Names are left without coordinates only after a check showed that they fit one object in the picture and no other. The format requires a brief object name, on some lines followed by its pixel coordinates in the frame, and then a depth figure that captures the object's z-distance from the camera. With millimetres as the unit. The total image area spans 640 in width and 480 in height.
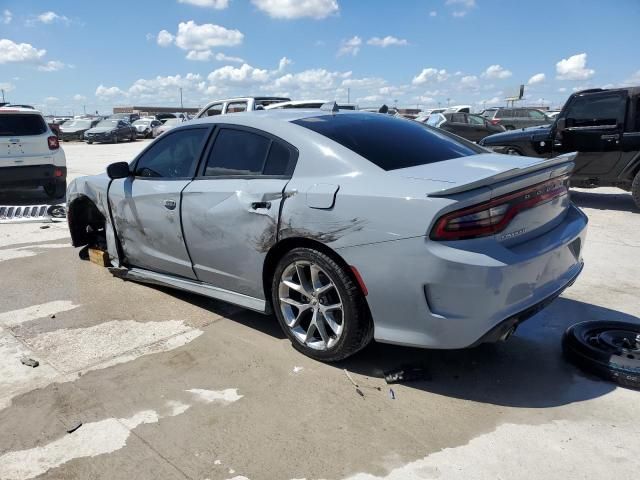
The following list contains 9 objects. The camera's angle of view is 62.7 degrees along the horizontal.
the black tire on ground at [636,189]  7840
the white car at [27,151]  9016
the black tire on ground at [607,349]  3039
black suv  7867
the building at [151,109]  80550
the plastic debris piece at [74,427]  2734
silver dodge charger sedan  2715
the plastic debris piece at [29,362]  3431
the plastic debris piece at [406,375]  3131
